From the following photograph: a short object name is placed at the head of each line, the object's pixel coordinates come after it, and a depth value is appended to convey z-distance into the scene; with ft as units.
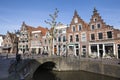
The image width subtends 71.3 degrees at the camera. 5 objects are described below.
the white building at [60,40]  69.70
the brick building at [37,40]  80.26
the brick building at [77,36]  62.78
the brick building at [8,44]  94.10
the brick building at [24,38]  86.70
